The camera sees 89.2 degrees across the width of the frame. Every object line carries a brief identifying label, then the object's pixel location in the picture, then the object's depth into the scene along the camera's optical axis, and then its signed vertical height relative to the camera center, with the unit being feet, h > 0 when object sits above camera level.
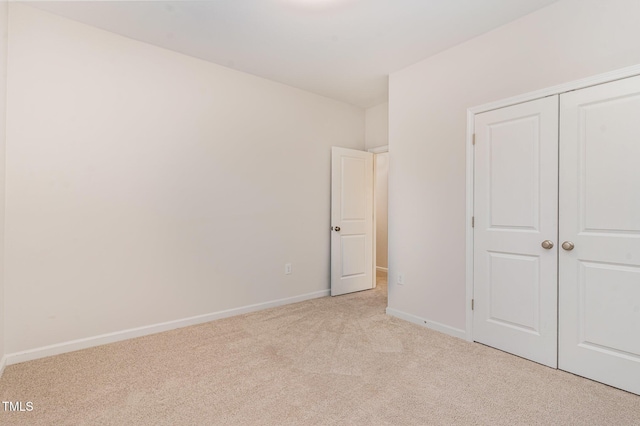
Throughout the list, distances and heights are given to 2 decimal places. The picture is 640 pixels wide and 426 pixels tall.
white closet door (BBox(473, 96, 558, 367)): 7.84 -0.40
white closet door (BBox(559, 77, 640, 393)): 6.69 -0.41
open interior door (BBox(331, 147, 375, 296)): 14.32 -0.37
